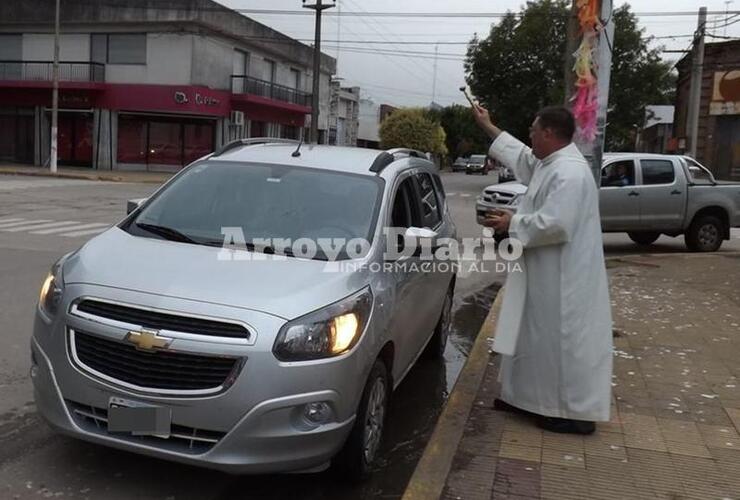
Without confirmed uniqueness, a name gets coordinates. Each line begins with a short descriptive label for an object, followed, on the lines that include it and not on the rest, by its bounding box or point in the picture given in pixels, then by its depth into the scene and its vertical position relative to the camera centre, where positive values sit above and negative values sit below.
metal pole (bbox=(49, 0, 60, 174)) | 29.08 +1.98
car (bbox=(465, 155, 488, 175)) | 64.06 +0.55
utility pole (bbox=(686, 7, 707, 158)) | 22.86 +2.92
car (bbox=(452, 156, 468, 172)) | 70.31 +0.71
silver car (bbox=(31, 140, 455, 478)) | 3.29 -0.84
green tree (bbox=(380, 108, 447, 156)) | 54.13 +2.90
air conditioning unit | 34.19 +2.00
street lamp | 28.48 +4.51
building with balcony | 32.78 +3.43
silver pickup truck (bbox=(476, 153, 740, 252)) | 13.59 -0.33
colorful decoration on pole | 5.68 +0.84
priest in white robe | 4.14 -0.68
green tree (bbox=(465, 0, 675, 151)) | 33.25 +5.13
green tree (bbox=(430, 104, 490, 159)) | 81.00 +4.98
